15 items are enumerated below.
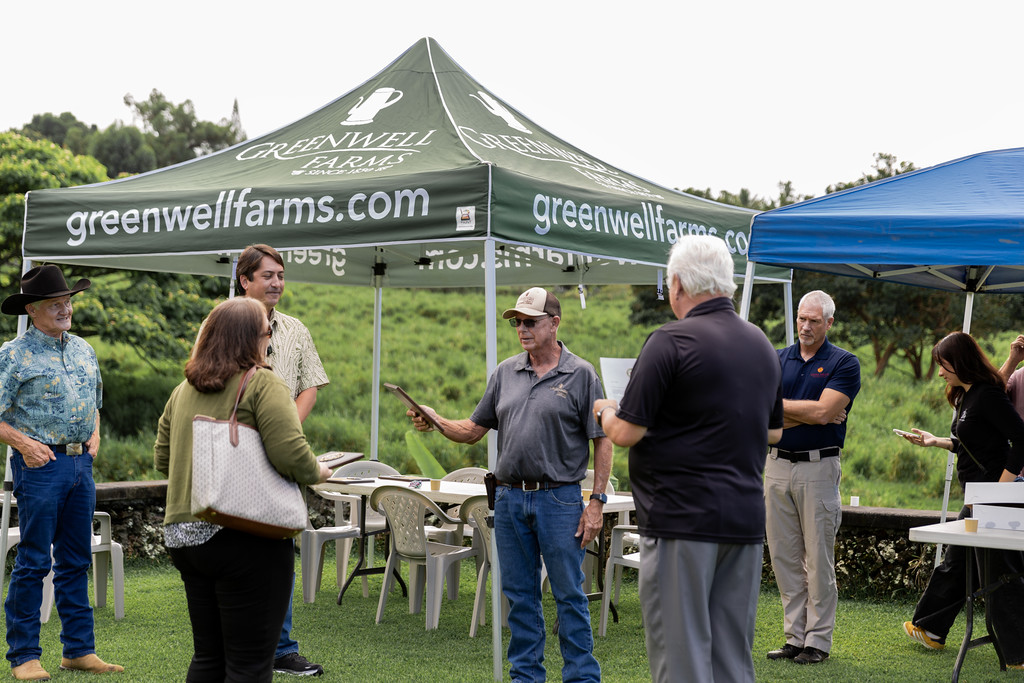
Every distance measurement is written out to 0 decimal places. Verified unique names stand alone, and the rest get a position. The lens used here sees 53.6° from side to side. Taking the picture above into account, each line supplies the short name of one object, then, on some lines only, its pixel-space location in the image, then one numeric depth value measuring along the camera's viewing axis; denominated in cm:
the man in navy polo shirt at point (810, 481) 518
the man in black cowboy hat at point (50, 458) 466
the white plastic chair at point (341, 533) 677
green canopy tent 503
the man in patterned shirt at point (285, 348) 434
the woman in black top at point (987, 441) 508
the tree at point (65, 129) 3993
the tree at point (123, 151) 3638
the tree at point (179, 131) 4353
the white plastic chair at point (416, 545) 604
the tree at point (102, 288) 1176
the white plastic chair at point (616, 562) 598
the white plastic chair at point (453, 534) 670
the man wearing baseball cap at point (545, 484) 429
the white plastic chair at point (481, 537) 588
